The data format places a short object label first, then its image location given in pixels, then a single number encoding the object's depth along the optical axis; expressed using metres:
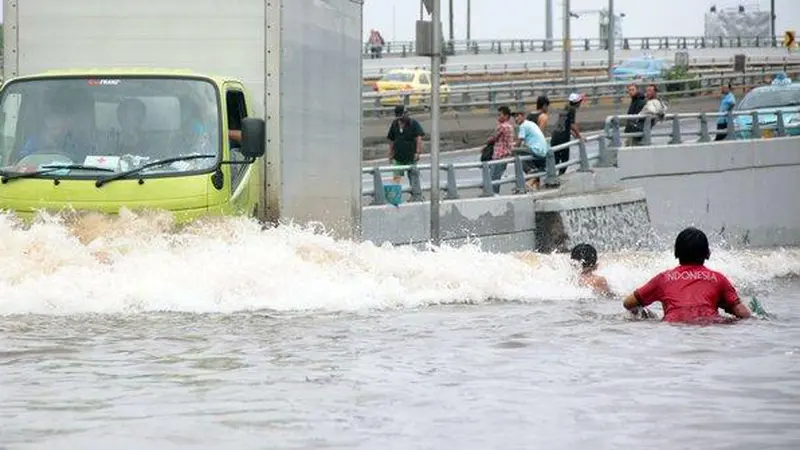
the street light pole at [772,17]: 138.02
